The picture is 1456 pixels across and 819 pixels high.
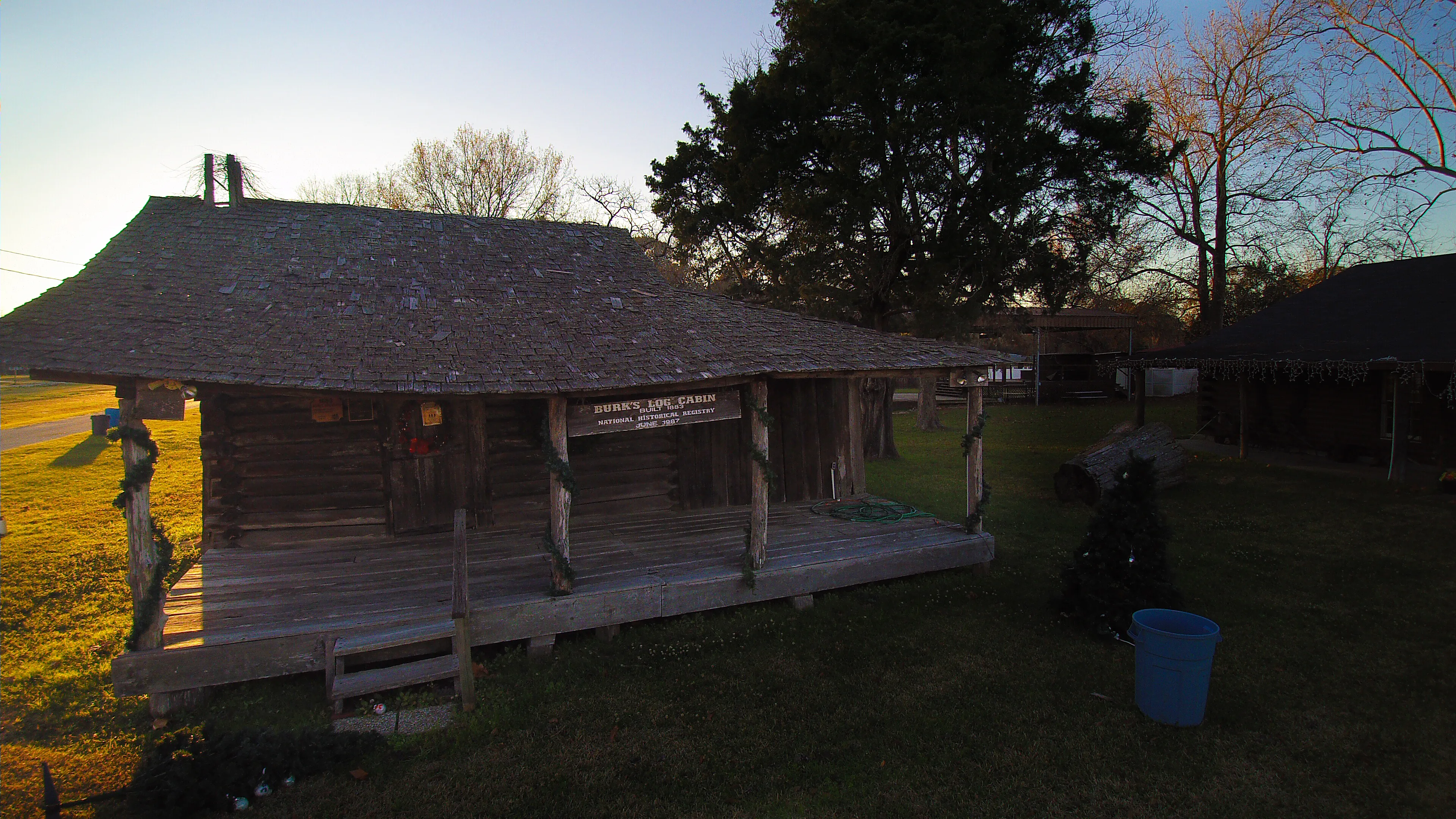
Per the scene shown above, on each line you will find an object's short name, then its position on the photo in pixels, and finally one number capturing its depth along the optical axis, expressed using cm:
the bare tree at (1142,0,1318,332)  2262
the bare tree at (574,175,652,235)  3180
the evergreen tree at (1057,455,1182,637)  705
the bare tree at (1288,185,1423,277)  1955
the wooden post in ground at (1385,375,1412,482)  1308
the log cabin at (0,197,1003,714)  636
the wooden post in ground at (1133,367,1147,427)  1714
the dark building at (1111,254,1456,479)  1301
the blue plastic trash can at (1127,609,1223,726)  545
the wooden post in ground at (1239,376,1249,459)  1617
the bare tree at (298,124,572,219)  3142
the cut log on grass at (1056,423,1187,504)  1253
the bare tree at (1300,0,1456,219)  1830
